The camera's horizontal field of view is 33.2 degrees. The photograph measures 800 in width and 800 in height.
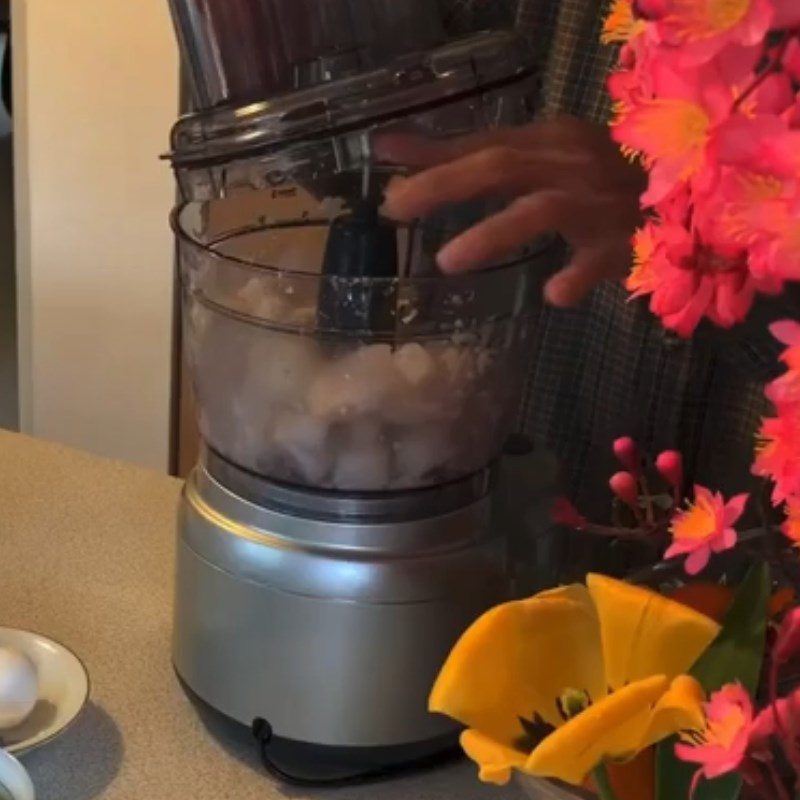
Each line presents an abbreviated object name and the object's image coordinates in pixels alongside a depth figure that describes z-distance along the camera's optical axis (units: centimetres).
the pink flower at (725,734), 35
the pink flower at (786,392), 31
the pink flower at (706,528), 37
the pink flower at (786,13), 29
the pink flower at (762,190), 29
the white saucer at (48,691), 74
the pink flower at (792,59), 30
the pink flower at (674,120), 30
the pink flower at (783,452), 31
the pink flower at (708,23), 29
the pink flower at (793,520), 33
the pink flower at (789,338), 31
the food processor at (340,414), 70
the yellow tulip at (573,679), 44
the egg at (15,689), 74
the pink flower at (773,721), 36
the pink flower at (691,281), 33
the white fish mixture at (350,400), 72
